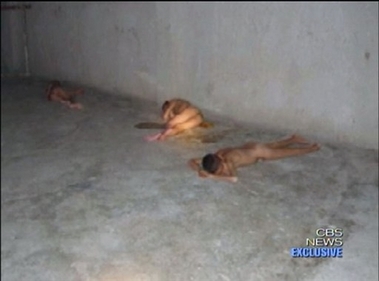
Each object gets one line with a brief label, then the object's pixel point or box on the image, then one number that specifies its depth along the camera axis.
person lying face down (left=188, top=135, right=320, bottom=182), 3.80
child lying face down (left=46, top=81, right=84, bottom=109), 6.81
